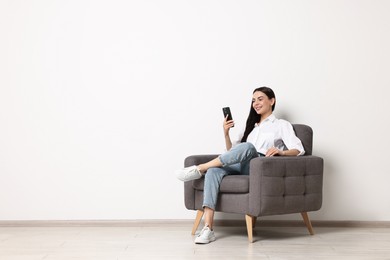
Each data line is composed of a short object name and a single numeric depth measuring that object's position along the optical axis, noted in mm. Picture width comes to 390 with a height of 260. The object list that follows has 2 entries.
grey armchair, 3664
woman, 3805
